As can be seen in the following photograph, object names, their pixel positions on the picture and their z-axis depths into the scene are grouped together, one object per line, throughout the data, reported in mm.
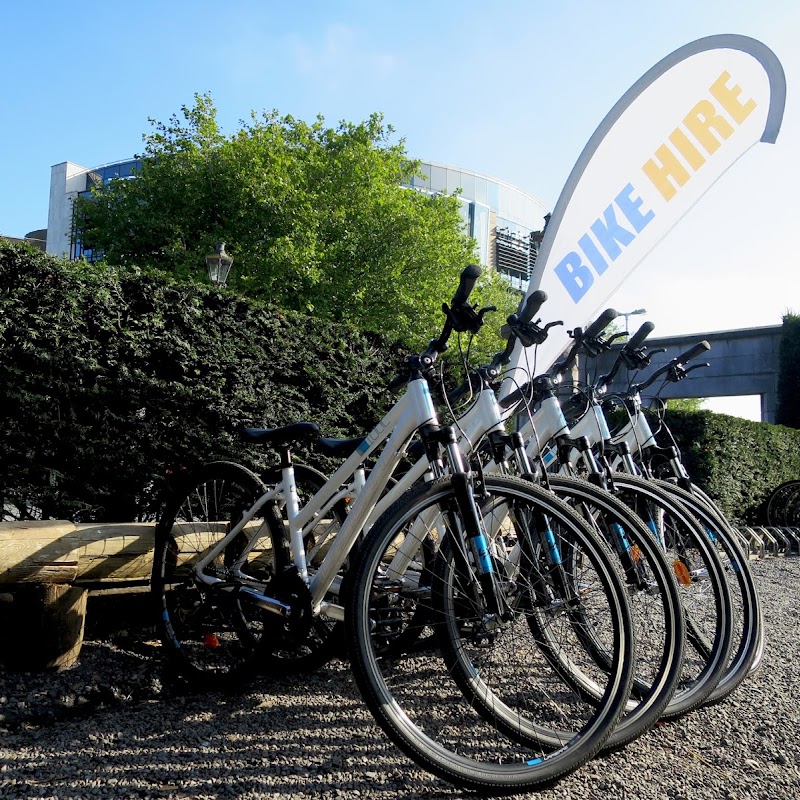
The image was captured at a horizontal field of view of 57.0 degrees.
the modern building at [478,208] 56594
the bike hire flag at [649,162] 6594
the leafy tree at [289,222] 19234
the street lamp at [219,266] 13188
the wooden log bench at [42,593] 2973
